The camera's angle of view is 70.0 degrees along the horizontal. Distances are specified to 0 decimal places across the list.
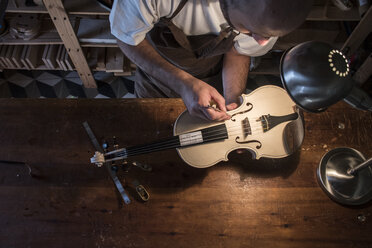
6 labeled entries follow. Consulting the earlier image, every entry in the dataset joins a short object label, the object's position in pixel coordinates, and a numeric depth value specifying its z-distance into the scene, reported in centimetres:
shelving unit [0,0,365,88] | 220
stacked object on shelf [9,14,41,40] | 250
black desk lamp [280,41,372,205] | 74
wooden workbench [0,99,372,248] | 132
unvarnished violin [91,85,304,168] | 136
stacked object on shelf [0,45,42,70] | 287
